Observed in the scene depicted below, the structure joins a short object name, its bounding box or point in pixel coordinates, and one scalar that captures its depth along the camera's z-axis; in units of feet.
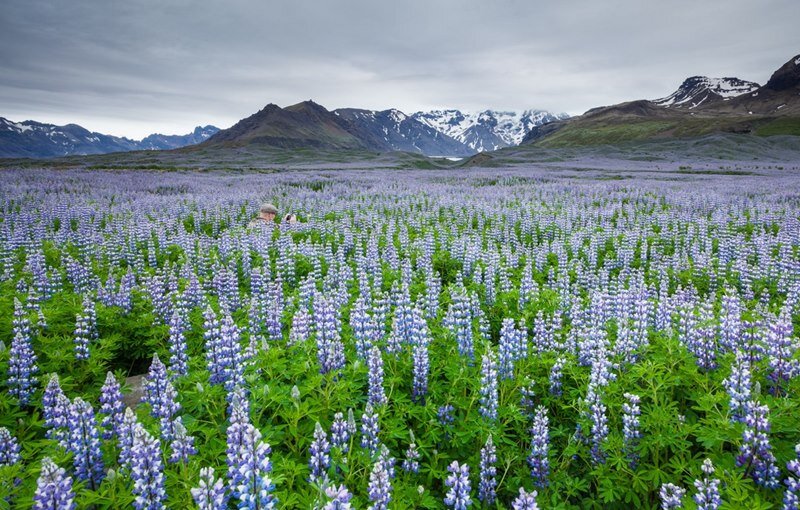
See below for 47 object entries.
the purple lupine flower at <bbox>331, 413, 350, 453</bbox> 11.36
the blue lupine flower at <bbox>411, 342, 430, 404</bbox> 14.49
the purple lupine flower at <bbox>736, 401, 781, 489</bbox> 10.55
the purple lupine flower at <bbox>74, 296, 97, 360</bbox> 17.15
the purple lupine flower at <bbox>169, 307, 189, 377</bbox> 15.24
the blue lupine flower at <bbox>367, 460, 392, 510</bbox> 8.81
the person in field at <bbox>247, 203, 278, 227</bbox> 52.03
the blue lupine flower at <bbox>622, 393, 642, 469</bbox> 12.35
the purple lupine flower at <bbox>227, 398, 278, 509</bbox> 8.36
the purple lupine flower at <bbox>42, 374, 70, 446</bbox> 10.85
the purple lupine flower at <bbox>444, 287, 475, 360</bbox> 16.76
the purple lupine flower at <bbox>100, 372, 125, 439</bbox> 12.00
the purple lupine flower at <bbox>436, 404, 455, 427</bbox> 13.73
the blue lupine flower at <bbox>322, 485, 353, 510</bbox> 7.66
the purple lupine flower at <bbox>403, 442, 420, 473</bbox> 11.28
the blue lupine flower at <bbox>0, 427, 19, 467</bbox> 10.34
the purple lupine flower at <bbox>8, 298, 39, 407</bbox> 14.40
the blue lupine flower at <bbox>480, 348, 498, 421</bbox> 13.39
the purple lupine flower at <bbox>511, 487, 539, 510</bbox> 9.32
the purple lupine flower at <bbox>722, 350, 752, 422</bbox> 11.47
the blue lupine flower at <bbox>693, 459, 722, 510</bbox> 9.44
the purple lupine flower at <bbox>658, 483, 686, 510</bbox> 9.66
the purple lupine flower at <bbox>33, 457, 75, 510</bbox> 7.81
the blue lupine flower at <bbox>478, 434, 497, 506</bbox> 11.54
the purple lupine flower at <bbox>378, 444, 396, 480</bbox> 10.92
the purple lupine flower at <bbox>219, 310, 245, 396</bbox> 13.78
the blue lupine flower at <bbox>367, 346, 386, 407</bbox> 13.14
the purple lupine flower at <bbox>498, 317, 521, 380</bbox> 15.61
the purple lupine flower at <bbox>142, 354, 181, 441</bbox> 12.62
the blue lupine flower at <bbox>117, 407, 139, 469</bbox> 10.32
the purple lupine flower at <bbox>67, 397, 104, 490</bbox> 10.74
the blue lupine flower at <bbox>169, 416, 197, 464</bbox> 9.76
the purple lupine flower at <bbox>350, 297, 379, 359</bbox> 16.49
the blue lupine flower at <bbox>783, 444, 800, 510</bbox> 9.48
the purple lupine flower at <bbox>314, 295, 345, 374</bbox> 14.01
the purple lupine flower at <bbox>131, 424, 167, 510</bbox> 8.93
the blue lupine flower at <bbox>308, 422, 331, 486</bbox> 10.19
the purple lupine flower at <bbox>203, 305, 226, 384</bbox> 13.93
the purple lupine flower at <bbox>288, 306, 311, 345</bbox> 16.71
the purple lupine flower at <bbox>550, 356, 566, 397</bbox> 15.33
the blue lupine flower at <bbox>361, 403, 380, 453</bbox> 11.45
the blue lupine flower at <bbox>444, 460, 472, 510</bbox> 10.15
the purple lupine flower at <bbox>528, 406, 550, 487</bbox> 12.42
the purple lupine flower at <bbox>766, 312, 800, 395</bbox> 13.34
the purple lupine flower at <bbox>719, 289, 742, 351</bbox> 16.38
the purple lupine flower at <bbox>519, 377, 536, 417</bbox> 14.58
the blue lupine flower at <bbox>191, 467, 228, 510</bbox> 7.90
